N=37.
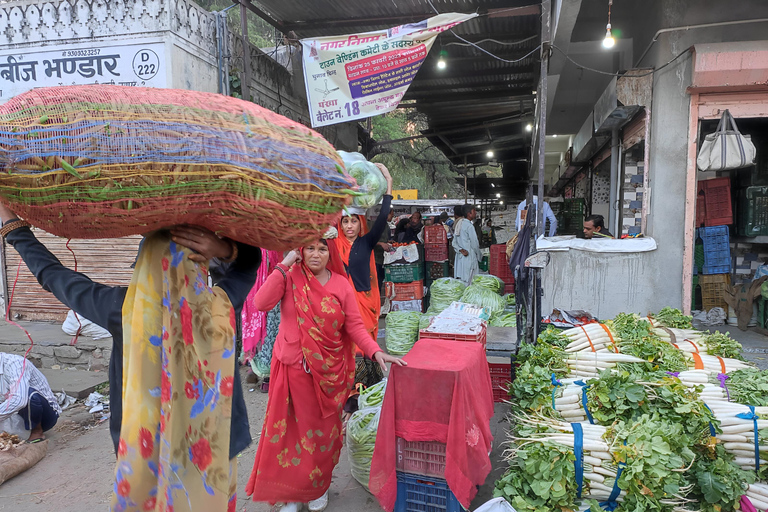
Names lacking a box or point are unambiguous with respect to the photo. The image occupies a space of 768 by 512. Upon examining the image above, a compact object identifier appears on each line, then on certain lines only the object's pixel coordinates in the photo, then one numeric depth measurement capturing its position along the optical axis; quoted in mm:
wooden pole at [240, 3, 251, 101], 5652
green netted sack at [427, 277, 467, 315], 6789
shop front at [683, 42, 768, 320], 5230
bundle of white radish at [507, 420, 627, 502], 2363
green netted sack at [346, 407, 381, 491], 3066
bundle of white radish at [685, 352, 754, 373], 3298
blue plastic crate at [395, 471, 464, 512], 2445
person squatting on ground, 3869
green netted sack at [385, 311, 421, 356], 5594
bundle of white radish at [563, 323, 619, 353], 3705
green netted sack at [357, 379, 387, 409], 3275
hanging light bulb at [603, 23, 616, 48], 4912
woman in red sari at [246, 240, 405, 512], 2719
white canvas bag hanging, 4812
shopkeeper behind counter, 6023
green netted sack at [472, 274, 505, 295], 7133
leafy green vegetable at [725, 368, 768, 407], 2752
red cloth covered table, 2346
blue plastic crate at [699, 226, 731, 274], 6703
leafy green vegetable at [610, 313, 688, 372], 3311
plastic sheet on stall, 5281
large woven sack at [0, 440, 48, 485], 3438
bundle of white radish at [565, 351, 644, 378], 3395
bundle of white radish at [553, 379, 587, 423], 2877
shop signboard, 5422
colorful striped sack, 1112
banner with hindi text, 5332
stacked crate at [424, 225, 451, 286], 9156
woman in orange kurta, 4188
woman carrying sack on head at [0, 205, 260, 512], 1287
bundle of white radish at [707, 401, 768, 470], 2490
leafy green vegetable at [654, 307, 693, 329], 4438
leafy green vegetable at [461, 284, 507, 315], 6203
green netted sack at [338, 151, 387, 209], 3533
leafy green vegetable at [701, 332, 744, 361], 3707
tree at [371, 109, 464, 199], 19938
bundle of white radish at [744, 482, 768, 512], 2374
